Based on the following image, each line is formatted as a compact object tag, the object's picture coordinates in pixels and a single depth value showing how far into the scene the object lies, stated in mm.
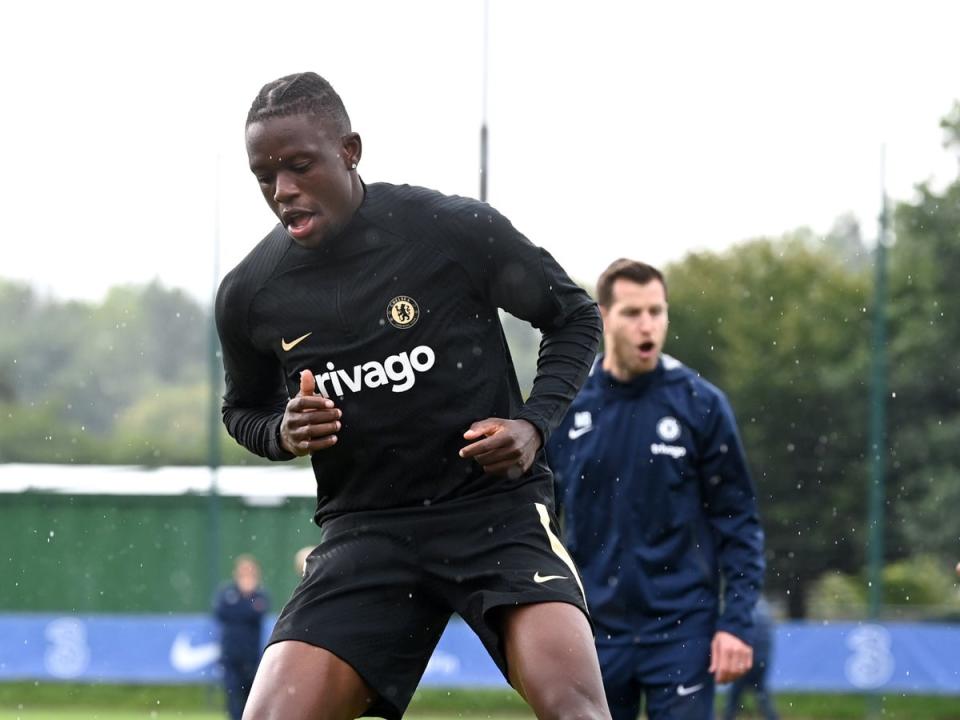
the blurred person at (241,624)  14898
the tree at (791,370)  16484
